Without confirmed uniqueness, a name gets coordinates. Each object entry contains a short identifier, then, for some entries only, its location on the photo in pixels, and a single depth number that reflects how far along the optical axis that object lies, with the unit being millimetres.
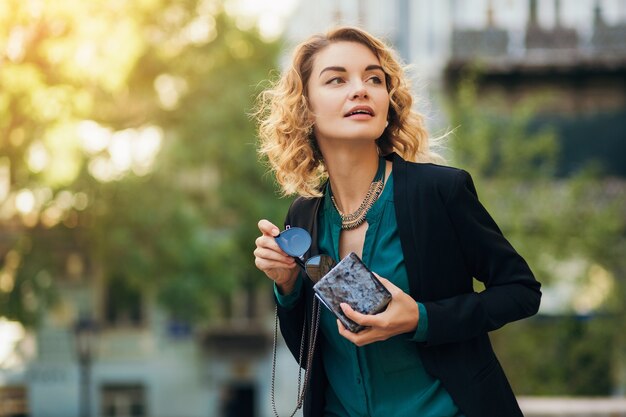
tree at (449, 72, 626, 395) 16797
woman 2980
